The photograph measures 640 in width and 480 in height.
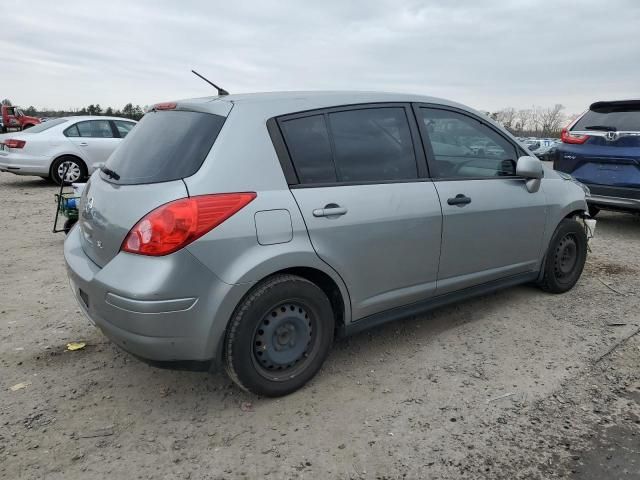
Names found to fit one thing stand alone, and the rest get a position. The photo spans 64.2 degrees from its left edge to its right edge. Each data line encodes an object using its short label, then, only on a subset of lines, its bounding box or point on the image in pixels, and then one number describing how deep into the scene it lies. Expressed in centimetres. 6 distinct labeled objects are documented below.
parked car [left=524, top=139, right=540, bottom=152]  3460
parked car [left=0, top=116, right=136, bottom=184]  1002
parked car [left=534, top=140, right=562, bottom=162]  3165
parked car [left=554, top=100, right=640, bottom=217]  638
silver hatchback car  243
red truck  2725
